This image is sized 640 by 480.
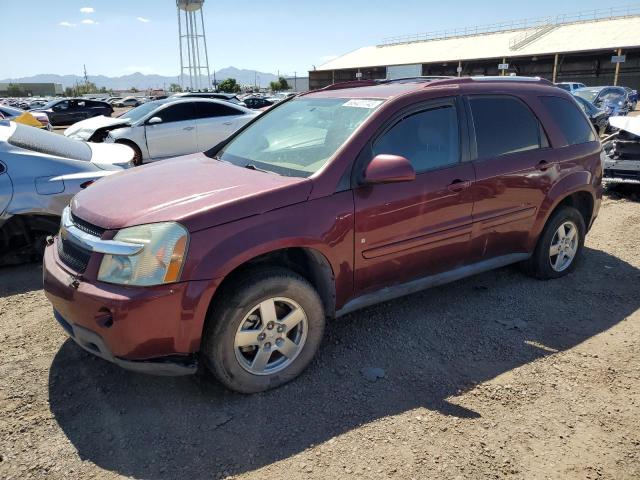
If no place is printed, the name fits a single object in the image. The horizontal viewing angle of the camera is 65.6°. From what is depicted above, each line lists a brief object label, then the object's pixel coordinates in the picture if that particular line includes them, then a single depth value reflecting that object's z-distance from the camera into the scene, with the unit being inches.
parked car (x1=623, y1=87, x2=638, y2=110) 965.7
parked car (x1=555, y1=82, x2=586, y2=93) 877.6
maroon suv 103.9
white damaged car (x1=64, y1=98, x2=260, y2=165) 404.5
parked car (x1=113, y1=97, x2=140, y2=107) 1956.4
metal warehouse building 1829.5
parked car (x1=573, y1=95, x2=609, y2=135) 583.8
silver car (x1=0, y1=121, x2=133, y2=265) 181.9
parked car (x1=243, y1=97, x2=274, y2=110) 1161.2
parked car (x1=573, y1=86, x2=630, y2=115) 719.1
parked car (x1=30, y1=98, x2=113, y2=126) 971.9
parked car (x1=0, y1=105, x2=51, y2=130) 603.3
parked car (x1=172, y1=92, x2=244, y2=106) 618.8
